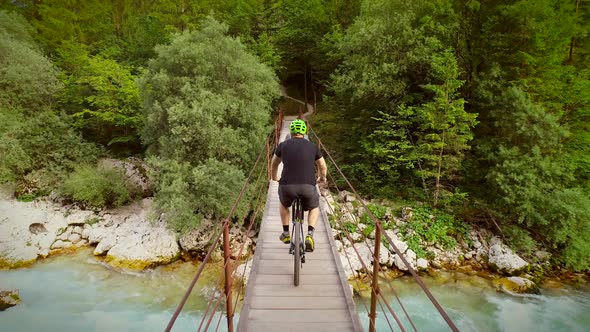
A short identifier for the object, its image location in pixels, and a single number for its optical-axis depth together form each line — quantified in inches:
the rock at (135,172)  601.8
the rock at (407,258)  435.2
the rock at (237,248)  477.5
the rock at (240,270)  414.9
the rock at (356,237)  485.1
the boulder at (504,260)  427.8
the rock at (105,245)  470.5
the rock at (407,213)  496.2
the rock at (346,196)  539.4
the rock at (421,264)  437.4
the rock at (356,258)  426.6
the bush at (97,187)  536.1
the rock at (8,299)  364.3
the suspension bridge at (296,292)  128.6
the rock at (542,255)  444.1
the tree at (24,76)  591.5
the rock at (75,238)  494.9
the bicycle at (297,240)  155.0
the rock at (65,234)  495.5
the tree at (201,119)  458.9
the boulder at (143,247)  450.3
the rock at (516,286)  397.1
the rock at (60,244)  482.0
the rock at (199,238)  483.1
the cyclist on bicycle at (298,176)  158.4
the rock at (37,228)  495.2
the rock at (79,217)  523.1
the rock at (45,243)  466.3
